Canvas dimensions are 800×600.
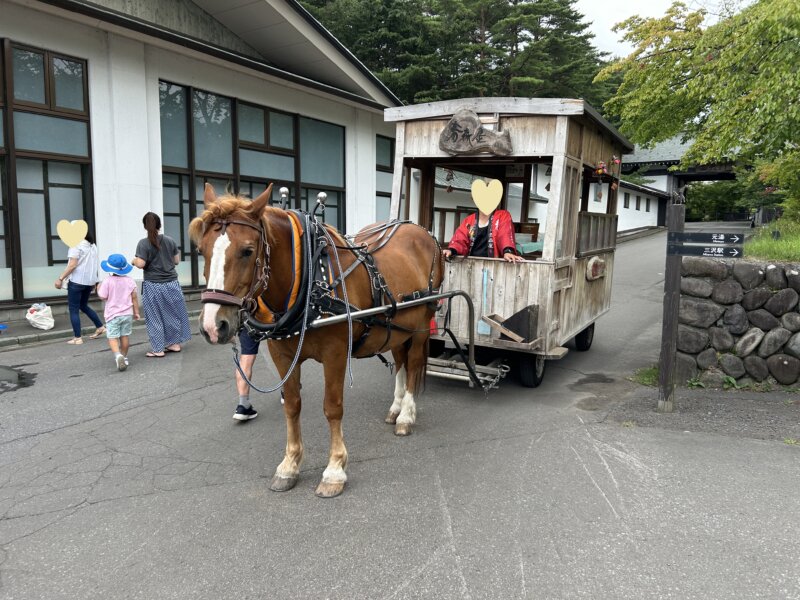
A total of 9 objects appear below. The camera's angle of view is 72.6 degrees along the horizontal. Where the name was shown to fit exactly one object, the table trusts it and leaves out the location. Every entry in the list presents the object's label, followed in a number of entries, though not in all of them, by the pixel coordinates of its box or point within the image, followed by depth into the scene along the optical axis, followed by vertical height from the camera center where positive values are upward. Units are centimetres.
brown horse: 284 -44
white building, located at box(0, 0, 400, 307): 959 +223
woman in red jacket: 568 -11
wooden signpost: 505 -31
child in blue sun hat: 684 -109
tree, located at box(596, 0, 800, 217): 651 +231
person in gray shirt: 713 -98
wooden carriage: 533 +22
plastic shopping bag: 873 -162
